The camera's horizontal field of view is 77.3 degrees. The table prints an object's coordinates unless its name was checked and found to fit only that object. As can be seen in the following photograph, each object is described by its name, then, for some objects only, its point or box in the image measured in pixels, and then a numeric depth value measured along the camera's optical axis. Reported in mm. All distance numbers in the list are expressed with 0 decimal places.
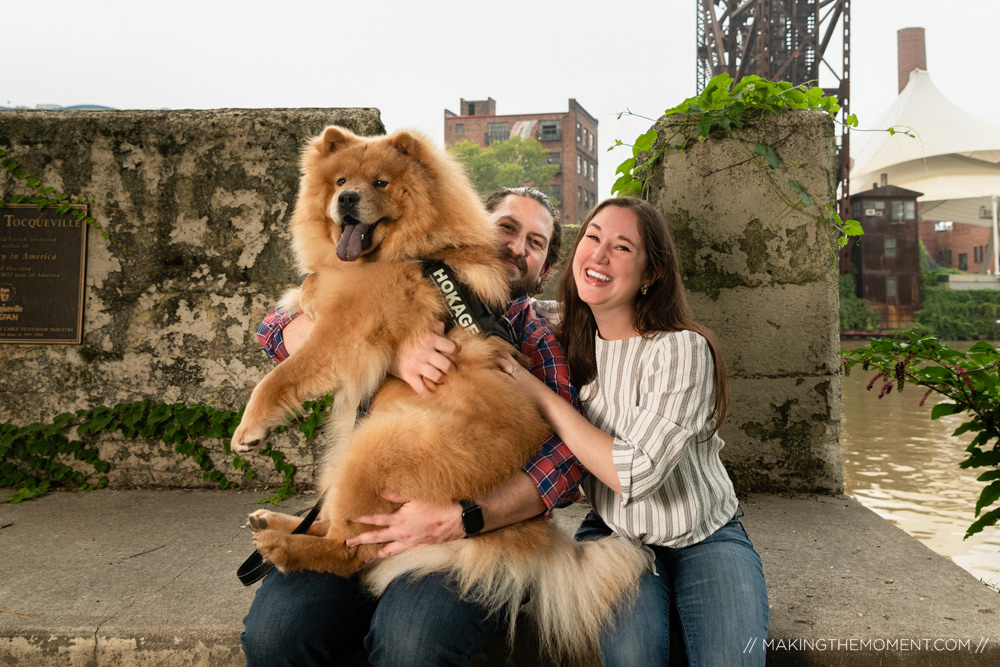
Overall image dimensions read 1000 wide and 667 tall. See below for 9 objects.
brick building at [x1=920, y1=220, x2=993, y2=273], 46438
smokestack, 53000
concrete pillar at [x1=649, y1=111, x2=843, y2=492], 2906
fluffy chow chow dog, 1588
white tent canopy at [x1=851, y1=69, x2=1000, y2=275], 50562
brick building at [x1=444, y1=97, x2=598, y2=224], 51969
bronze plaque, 3199
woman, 1512
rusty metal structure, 19484
